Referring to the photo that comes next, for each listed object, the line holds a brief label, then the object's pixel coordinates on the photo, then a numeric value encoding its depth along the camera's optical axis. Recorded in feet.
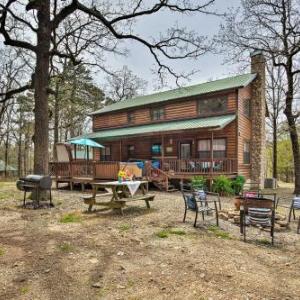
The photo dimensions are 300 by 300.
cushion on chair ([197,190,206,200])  26.40
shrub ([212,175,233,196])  47.78
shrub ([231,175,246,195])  50.13
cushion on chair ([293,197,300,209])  25.27
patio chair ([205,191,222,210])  43.59
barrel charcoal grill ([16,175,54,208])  30.09
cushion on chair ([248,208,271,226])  19.24
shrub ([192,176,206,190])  29.86
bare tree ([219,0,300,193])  52.80
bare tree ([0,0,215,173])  34.17
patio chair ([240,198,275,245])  19.21
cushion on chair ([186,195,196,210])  23.58
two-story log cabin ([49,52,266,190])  52.75
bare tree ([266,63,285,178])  89.66
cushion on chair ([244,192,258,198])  28.96
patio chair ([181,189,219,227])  22.76
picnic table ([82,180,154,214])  27.43
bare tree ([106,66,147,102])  123.54
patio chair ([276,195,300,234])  25.17
